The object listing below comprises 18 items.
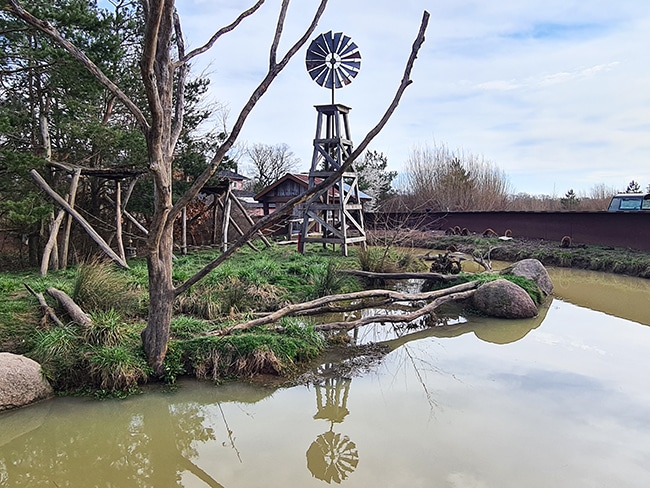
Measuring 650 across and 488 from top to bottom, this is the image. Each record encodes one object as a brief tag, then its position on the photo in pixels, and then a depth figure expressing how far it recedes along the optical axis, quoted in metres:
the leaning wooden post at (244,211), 13.08
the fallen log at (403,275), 8.95
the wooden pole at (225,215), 12.25
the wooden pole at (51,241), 8.06
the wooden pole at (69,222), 8.80
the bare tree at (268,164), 35.47
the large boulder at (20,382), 4.35
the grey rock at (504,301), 7.94
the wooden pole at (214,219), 14.08
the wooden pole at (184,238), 12.15
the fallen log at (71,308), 5.34
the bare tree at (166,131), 3.89
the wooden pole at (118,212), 9.47
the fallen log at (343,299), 5.80
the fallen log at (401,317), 6.50
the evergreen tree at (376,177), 29.72
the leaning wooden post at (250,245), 12.74
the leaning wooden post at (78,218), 8.09
